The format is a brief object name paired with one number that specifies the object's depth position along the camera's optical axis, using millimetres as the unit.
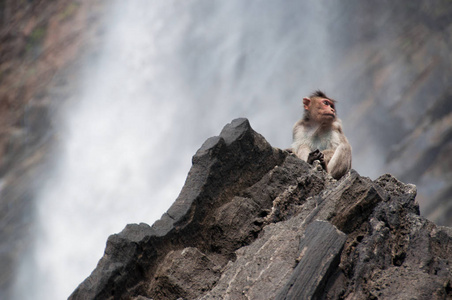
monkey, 18016
